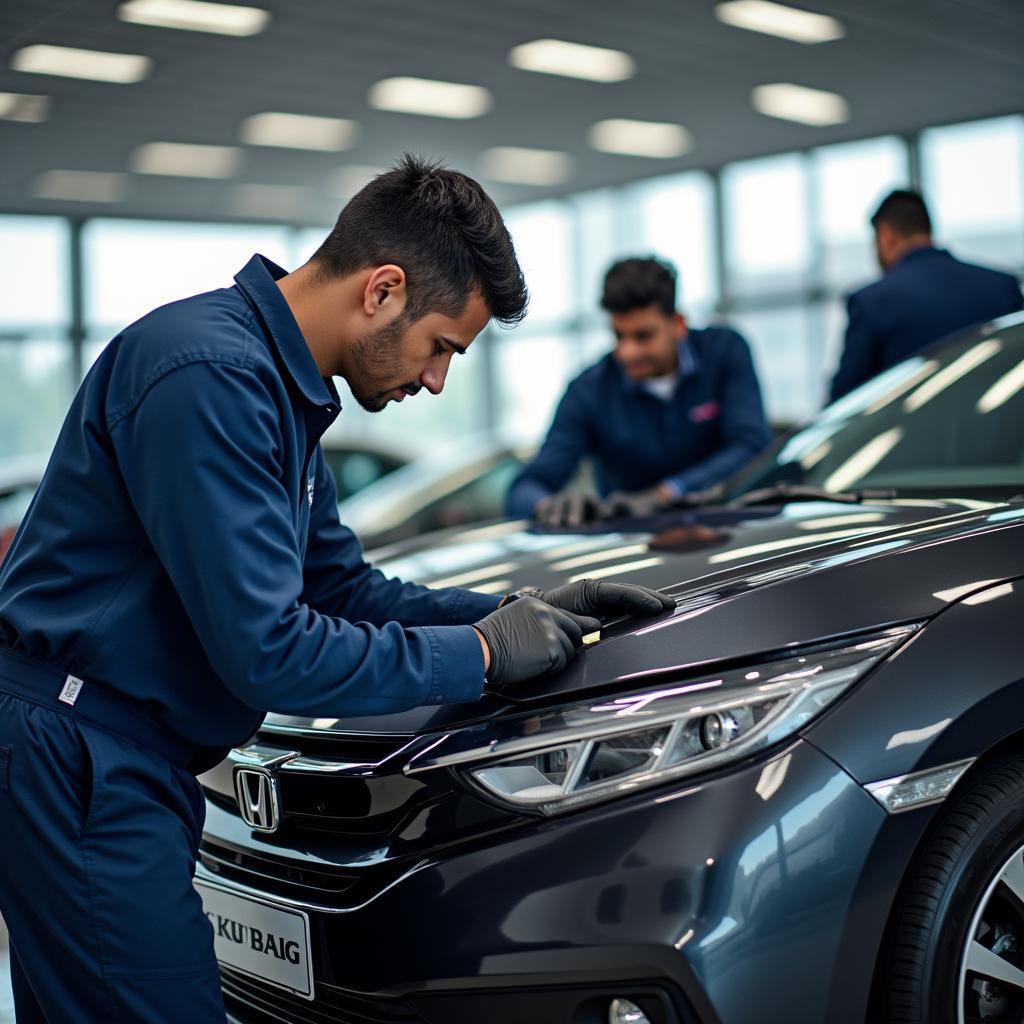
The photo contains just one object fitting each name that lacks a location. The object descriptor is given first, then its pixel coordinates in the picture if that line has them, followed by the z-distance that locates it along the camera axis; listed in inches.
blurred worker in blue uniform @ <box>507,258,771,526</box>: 142.3
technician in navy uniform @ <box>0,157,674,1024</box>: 55.1
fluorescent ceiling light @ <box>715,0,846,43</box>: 314.3
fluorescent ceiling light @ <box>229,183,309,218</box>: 519.5
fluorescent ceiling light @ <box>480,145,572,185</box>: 506.3
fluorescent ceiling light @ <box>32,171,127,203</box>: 341.1
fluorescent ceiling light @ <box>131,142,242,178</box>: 385.4
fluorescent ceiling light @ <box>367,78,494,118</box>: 373.1
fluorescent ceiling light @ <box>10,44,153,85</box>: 166.4
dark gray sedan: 55.6
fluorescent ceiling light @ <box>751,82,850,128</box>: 424.4
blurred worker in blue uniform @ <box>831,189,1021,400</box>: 161.3
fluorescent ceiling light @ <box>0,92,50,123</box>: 171.9
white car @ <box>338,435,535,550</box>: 200.5
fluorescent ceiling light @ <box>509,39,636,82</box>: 339.9
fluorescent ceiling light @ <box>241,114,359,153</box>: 391.2
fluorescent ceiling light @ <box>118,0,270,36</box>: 186.4
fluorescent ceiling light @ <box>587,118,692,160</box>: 470.3
